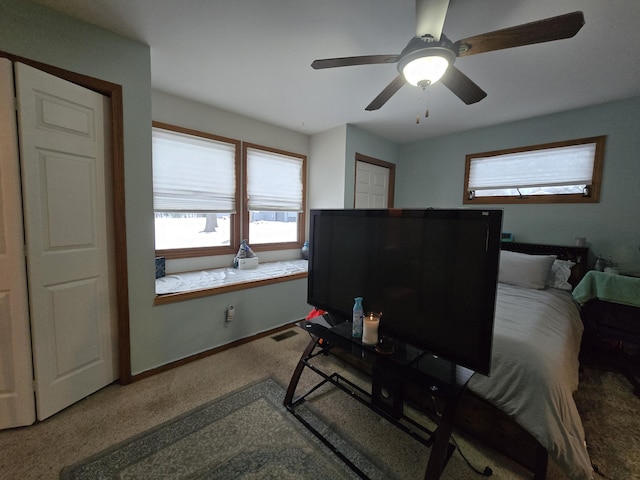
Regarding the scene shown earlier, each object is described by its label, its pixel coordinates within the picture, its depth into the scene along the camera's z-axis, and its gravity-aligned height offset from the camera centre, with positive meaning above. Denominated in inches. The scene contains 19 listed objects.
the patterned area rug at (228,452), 50.9 -51.4
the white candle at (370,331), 56.9 -24.7
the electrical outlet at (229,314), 97.2 -37.2
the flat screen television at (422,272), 42.8 -10.3
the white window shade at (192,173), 104.8 +19.0
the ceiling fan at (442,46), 45.3 +36.2
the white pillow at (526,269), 100.2 -17.5
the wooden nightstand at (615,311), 77.3 -26.6
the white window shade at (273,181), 132.0 +20.6
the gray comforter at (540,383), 46.6 -32.6
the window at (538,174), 106.7 +24.9
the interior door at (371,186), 147.4 +22.0
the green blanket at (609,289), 76.8 -19.1
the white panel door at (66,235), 58.8 -5.9
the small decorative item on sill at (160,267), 103.7 -21.6
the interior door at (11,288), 55.0 -17.7
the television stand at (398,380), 43.9 -29.4
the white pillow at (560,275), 101.6 -19.2
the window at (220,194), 107.1 +11.3
